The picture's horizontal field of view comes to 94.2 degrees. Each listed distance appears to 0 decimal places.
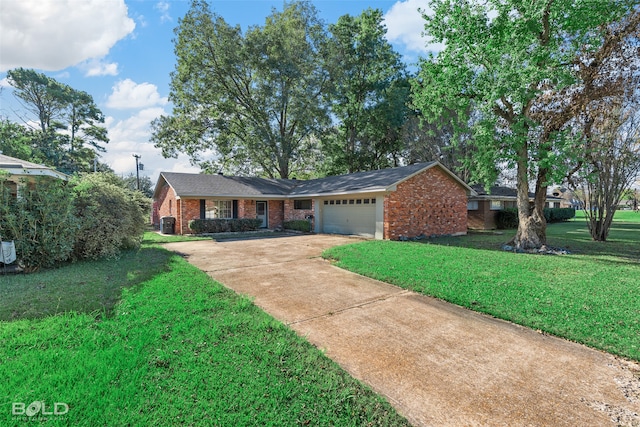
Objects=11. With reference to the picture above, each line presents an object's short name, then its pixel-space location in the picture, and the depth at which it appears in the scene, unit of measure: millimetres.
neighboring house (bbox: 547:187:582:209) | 32031
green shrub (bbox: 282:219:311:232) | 17556
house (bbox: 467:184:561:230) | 19828
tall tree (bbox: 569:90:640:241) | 10867
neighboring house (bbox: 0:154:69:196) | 6820
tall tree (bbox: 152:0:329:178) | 21719
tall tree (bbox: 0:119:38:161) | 22875
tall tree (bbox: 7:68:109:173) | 28734
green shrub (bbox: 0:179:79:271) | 6578
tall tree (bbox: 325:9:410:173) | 25062
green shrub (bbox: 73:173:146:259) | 8117
